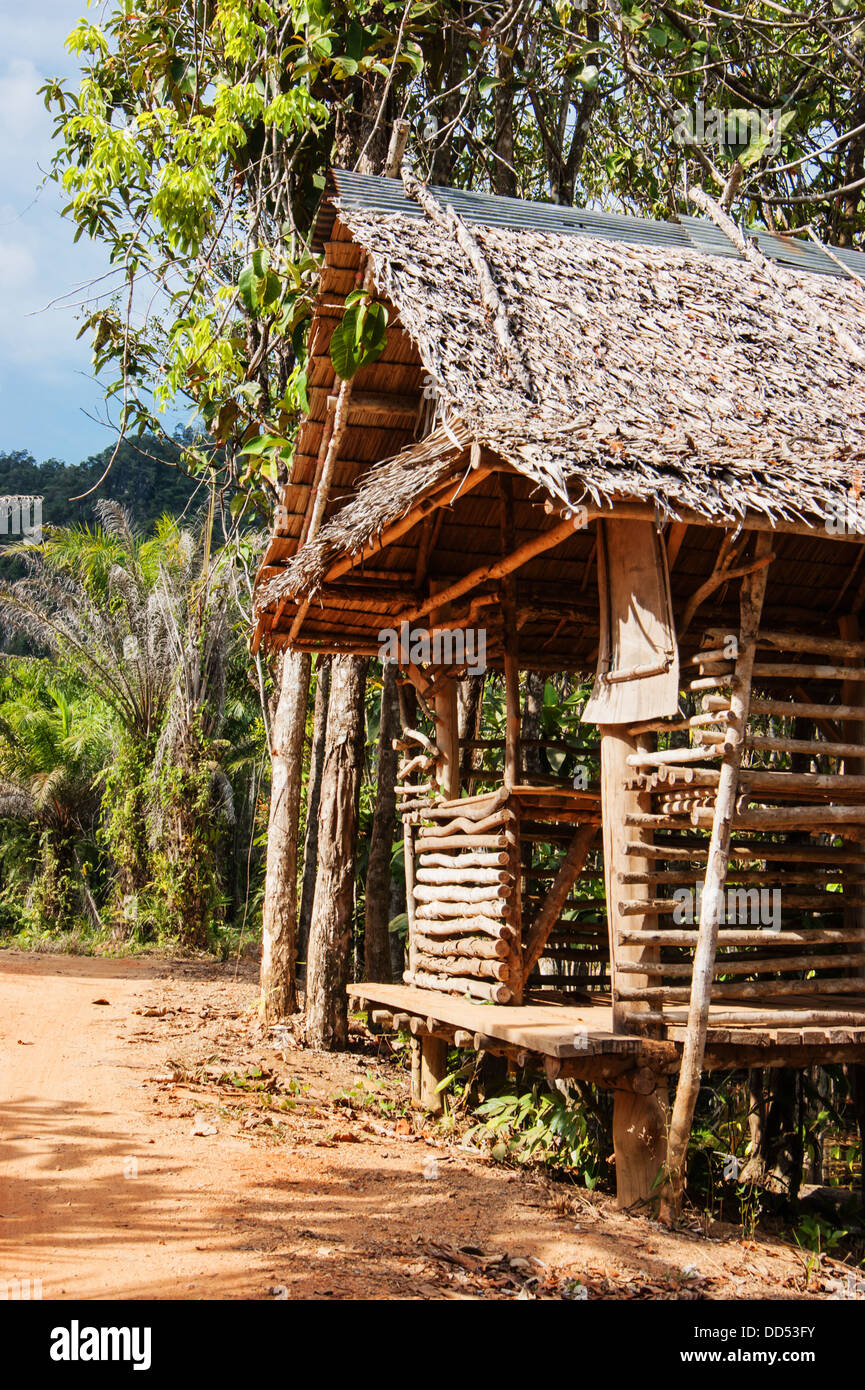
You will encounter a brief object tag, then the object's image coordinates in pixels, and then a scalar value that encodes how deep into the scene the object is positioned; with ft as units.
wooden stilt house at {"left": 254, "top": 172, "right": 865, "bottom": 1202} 17.43
